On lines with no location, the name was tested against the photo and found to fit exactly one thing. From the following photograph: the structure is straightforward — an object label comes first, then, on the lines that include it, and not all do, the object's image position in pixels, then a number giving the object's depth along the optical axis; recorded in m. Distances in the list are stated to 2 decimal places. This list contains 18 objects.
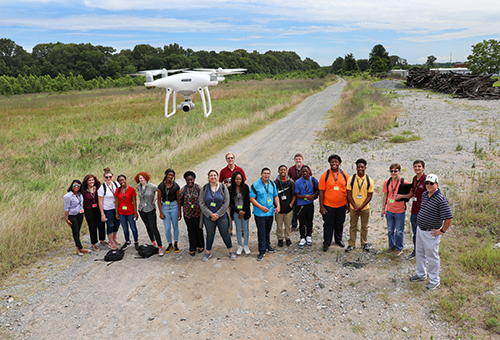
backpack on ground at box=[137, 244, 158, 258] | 7.00
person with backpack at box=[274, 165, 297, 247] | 7.06
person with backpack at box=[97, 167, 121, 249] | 7.15
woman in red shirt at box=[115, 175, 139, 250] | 7.12
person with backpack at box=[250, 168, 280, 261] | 6.76
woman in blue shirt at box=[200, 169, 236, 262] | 6.55
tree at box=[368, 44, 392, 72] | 94.75
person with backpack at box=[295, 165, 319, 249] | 7.15
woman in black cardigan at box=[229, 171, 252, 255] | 6.77
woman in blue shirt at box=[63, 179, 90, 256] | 6.86
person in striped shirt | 5.29
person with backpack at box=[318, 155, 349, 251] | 6.92
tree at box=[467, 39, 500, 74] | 72.12
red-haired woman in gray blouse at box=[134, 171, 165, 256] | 7.02
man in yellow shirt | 6.75
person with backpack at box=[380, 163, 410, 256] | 6.45
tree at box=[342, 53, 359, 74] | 117.19
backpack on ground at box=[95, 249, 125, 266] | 6.85
